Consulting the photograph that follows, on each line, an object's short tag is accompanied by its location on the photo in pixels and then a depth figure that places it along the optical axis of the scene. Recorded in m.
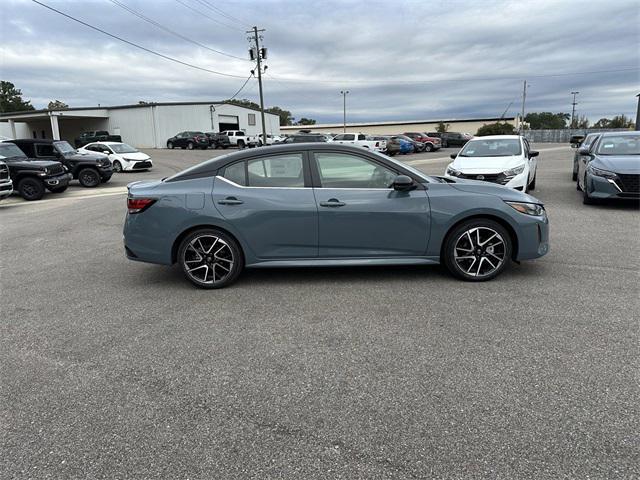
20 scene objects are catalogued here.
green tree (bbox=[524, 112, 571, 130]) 125.38
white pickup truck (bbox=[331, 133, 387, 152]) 31.97
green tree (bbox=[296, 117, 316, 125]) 123.25
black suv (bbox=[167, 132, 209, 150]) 44.03
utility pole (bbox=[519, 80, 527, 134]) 76.75
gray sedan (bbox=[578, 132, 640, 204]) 9.08
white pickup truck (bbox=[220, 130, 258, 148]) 45.62
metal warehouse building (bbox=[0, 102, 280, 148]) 49.44
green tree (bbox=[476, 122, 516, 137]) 69.94
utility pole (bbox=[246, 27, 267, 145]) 40.06
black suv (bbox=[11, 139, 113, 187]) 17.77
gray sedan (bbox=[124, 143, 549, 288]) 5.00
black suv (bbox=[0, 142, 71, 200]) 14.55
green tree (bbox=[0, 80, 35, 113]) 91.19
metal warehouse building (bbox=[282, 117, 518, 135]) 83.00
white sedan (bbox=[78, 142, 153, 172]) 23.95
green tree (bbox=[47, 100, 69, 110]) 103.04
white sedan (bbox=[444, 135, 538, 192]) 9.77
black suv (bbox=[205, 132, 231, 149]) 44.34
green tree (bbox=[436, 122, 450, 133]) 81.06
